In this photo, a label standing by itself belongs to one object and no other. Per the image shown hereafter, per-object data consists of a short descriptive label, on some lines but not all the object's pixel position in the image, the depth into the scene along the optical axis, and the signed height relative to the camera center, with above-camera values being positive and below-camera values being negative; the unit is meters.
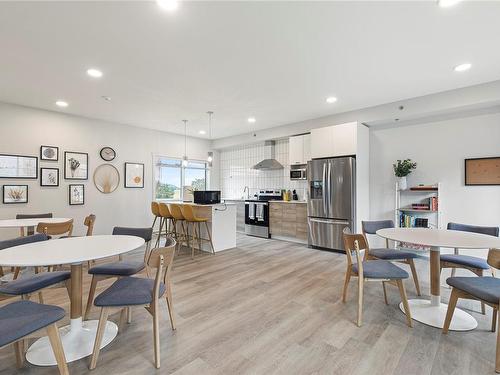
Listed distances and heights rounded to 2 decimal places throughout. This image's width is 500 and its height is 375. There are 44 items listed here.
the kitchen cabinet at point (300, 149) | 5.82 +0.96
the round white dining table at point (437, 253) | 2.24 -0.63
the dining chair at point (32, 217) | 3.88 -0.47
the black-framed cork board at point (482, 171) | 3.93 +0.31
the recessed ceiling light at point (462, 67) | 3.18 +1.58
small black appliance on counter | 5.09 -0.15
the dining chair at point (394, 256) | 2.92 -0.78
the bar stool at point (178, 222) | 4.95 -0.74
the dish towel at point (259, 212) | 6.50 -0.58
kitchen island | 5.01 -0.68
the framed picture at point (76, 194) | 5.26 -0.10
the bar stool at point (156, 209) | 5.50 -0.43
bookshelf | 4.36 -0.31
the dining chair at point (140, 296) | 1.78 -0.78
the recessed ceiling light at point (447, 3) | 2.10 +1.57
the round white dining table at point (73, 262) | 1.74 -0.48
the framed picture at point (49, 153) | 4.93 +0.72
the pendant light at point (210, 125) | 5.24 +1.59
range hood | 6.64 +0.76
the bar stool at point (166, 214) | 5.24 -0.52
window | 6.82 +0.38
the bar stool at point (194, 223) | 4.69 -0.68
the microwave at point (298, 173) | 6.10 +0.41
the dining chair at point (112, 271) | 2.31 -0.75
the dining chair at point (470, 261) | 2.56 -0.74
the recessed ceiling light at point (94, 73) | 3.32 +1.57
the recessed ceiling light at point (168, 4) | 2.11 +1.57
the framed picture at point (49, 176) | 4.91 +0.25
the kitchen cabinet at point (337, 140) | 4.83 +1.01
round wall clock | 5.72 +0.82
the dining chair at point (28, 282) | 1.88 -0.74
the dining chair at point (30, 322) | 1.34 -0.75
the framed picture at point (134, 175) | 6.12 +0.35
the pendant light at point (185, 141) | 5.87 +1.40
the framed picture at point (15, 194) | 4.52 -0.09
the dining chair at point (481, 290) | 1.84 -0.77
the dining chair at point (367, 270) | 2.31 -0.77
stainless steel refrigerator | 4.81 -0.21
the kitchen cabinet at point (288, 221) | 5.75 -0.73
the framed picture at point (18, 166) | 4.51 +0.42
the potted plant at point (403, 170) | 4.56 +0.36
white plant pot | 4.58 +0.12
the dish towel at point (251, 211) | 6.74 -0.57
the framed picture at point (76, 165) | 5.22 +0.50
